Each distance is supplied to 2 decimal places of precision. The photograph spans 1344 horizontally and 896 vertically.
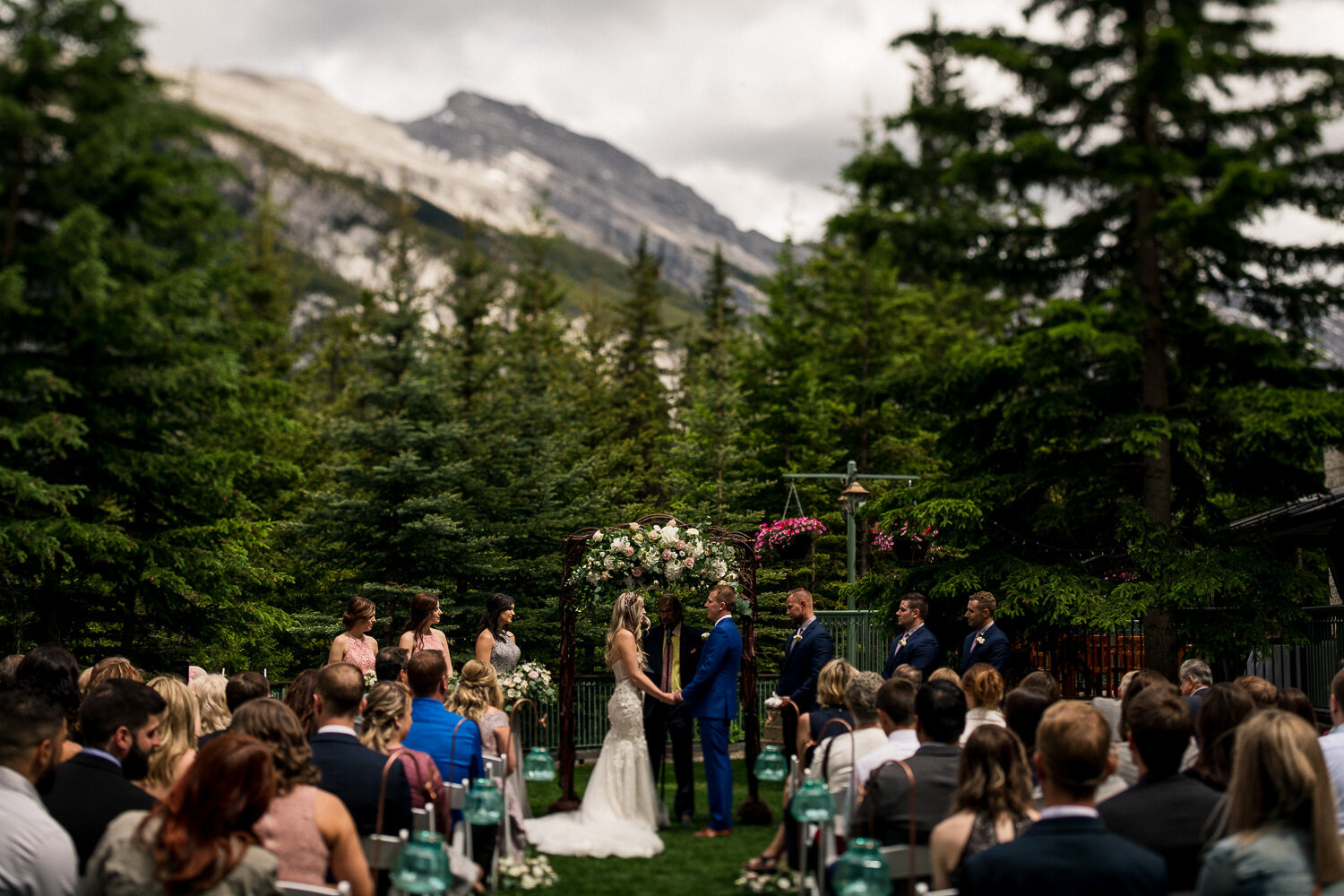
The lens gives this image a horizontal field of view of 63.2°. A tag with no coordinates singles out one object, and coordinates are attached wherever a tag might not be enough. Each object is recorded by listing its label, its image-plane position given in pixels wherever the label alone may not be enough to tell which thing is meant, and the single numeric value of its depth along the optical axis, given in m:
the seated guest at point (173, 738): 4.74
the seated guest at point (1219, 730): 4.60
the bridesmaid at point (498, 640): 9.98
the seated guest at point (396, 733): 5.15
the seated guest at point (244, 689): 6.20
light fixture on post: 17.12
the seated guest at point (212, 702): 6.49
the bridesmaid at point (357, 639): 9.20
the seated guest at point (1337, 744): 4.62
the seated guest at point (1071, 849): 3.22
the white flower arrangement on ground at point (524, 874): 6.97
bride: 8.36
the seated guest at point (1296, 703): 5.58
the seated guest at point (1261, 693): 5.59
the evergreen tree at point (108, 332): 13.60
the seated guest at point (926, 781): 4.63
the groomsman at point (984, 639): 9.10
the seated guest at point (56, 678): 5.43
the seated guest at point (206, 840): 3.25
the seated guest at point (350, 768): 4.75
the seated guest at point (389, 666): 7.62
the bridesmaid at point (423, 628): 9.48
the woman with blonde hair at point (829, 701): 6.88
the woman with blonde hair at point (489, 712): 7.28
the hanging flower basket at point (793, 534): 19.39
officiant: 9.10
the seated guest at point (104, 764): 4.14
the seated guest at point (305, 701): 6.08
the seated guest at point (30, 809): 3.61
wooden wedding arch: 9.36
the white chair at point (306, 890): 3.49
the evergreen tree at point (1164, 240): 12.61
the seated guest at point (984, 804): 3.81
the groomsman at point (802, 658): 9.13
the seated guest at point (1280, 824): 3.13
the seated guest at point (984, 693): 6.50
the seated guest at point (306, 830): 3.80
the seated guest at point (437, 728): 6.21
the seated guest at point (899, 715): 5.41
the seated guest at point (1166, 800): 4.01
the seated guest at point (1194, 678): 7.51
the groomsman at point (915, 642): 9.24
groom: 8.66
